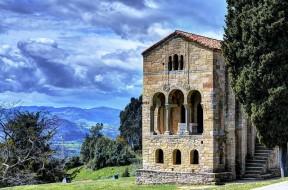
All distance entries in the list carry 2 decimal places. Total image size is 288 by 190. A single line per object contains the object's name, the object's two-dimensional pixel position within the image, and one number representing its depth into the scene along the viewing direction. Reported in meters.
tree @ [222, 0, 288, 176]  32.12
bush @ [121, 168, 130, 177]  55.71
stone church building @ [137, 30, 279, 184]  39.34
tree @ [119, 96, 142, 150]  96.50
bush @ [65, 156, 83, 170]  75.14
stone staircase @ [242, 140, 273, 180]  40.34
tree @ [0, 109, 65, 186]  32.66
